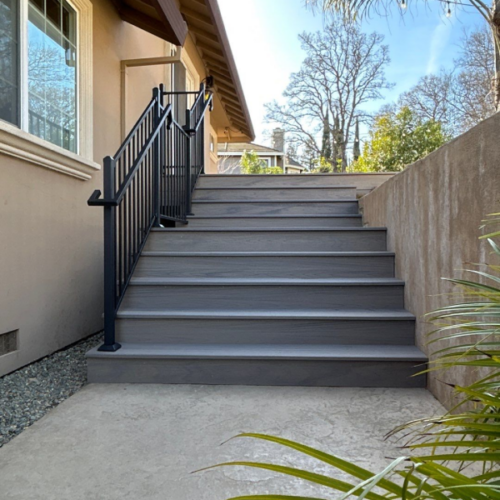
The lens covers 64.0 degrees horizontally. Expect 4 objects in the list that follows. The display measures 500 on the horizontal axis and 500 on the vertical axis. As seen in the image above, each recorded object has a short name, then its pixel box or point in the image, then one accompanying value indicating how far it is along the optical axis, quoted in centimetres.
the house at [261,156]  2034
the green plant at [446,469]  56
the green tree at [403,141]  708
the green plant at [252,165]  1537
